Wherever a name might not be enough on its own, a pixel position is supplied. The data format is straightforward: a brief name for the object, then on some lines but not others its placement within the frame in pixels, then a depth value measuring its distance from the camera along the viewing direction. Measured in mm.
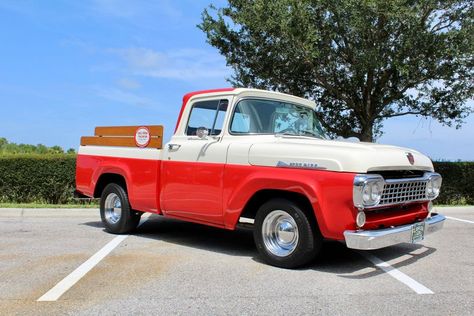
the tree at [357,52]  11992
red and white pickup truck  5391
